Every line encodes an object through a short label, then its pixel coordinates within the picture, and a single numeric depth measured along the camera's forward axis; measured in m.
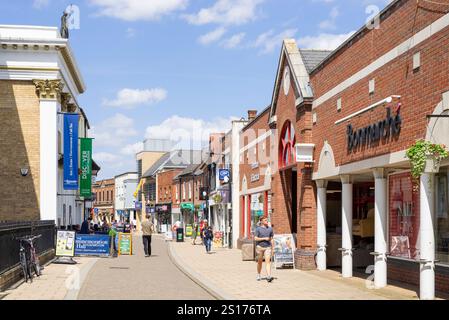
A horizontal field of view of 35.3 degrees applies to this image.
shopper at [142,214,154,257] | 29.45
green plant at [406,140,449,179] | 12.48
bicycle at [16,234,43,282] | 17.16
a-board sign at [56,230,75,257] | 24.38
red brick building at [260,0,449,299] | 13.21
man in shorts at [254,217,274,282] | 18.22
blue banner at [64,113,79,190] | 34.44
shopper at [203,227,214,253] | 33.13
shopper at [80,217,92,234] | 30.71
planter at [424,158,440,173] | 12.73
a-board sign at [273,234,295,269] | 22.16
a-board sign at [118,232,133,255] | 31.66
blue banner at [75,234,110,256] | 27.67
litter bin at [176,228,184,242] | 48.94
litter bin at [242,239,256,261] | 27.14
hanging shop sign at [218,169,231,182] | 40.34
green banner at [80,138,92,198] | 40.19
